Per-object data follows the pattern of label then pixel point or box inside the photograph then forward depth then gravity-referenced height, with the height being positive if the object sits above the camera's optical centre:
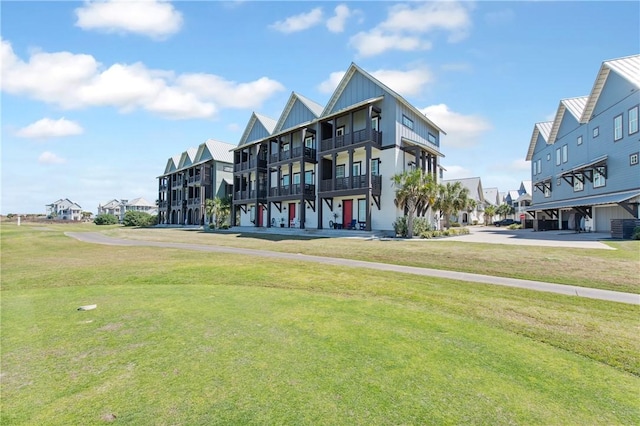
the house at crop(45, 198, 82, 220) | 143.75 +4.17
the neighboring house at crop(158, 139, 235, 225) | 52.78 +7.16
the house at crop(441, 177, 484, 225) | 68.31 +5.77
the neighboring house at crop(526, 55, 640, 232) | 24.12 +6.50
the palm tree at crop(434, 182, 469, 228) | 31.11 +2.36
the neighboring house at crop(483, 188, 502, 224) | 85.94 +7.10
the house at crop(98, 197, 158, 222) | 135.12 +5.88
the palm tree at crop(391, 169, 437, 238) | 23.20 +2.26
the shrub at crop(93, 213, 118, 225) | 76.19 -0.27
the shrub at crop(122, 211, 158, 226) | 64.62 +0.02
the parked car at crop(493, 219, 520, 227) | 59.09 -0.23
